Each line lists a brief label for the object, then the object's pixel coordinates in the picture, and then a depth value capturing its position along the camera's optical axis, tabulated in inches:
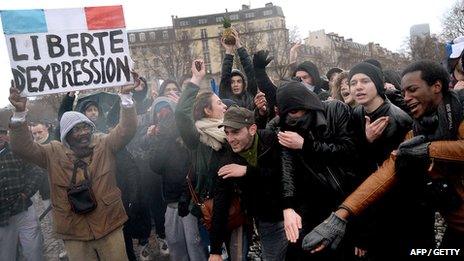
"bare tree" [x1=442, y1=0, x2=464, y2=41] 1497.3
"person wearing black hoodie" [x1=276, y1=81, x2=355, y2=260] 105.2
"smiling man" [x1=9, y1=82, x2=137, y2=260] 139.8
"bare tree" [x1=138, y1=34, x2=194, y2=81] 1572.3
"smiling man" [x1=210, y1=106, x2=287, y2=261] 117.9
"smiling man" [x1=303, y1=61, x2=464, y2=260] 84.9
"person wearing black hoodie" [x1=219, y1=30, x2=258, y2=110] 191.8
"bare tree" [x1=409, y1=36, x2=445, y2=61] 1173.6
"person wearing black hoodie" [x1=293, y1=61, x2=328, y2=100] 203.2
